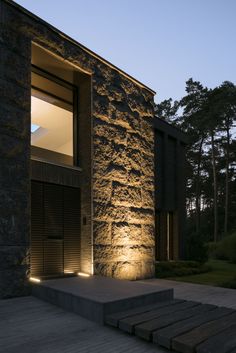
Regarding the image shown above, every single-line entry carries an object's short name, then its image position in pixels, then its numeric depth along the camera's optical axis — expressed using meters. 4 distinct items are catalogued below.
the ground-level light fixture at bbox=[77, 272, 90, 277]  10.08
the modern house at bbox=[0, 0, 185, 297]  8.20
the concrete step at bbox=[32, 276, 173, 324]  6.50
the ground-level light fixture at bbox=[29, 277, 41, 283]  8.48
